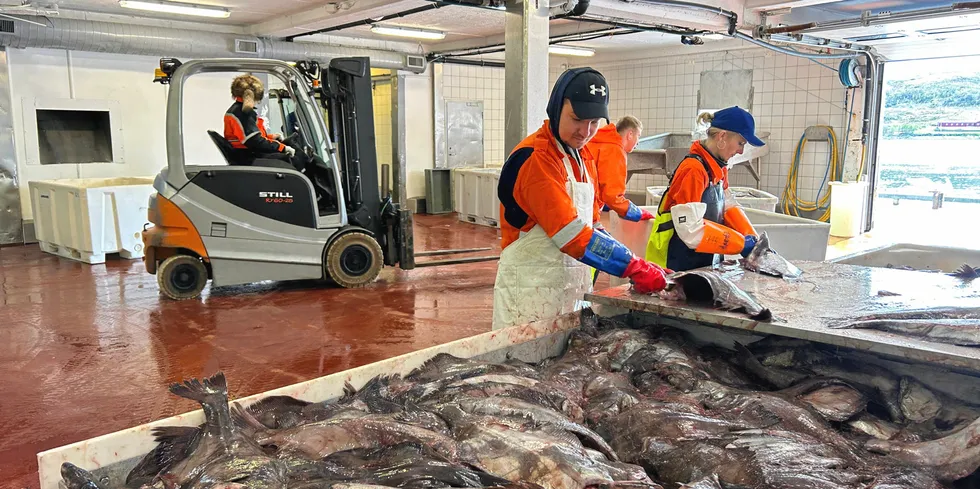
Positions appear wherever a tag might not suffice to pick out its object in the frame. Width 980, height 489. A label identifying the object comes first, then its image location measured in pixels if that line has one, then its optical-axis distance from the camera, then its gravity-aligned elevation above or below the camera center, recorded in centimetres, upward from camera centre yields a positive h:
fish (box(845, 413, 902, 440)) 226 -90
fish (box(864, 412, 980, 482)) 200 -88
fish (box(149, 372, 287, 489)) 181 -83
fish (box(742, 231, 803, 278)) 364 -60
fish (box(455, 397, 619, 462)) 215 -85
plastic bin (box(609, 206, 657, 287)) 636 -77
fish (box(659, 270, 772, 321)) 277 -60
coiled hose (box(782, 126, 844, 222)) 1135 -68
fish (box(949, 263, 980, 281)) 365 -64
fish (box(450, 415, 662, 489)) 187 -86
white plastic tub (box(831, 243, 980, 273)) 530 -84
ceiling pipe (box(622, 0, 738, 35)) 737 +154
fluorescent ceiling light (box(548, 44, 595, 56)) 1246 +182
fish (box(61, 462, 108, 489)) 177 -83
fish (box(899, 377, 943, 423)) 231 -84
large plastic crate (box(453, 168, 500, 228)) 1207 -81
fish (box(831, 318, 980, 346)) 237 -62
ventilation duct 891 +149
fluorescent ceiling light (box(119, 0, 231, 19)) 882 +183
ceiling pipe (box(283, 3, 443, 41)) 884 +182
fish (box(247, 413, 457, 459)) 202 -84
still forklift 696 -52
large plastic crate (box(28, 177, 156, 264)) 877 -86
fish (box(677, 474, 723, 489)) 184 -89
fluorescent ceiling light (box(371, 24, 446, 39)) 1070 +186
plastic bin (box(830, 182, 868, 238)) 1084 -89
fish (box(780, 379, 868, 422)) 235 -86
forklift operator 711 +21
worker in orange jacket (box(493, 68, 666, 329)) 312 -33
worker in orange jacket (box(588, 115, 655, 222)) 530 -9
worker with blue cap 368 -32
